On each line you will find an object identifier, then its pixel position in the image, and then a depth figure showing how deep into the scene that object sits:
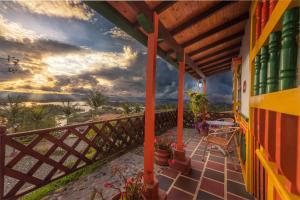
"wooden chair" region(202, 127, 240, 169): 2.41
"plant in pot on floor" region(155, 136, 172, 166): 2.45
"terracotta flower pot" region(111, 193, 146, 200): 1.18
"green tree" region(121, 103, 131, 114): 14.76
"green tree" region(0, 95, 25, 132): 14.92
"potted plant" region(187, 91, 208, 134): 4.56
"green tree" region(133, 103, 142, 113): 15.67
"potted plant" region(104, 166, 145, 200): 1.16
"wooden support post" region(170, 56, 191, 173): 2.17
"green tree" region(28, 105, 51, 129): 16.47
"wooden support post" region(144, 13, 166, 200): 1.39
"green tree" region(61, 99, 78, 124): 18.87
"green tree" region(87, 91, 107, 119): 18.49
